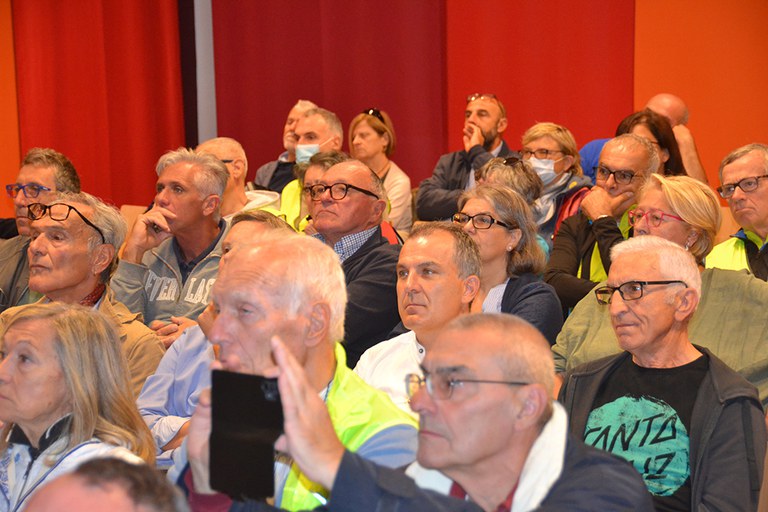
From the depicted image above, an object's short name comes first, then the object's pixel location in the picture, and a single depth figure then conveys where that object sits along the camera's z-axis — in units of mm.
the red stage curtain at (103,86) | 6852
